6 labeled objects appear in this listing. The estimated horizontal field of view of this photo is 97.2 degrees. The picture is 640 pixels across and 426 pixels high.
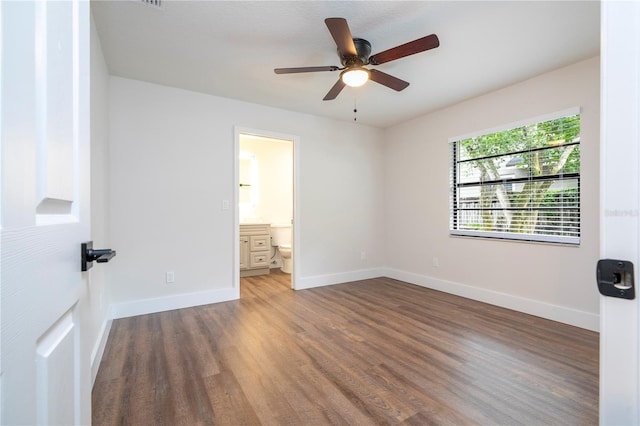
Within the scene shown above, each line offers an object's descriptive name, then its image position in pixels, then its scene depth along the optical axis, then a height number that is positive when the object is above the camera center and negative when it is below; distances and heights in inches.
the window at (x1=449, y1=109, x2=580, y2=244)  109.6 +13.7
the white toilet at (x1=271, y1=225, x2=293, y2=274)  195.9 -20.8
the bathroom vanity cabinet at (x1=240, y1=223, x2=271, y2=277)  188.1 -24.3
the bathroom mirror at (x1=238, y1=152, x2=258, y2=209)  219.8 +25.3
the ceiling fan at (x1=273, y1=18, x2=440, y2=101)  73.0 +46.1
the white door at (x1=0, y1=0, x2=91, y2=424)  15.7 +0.3
